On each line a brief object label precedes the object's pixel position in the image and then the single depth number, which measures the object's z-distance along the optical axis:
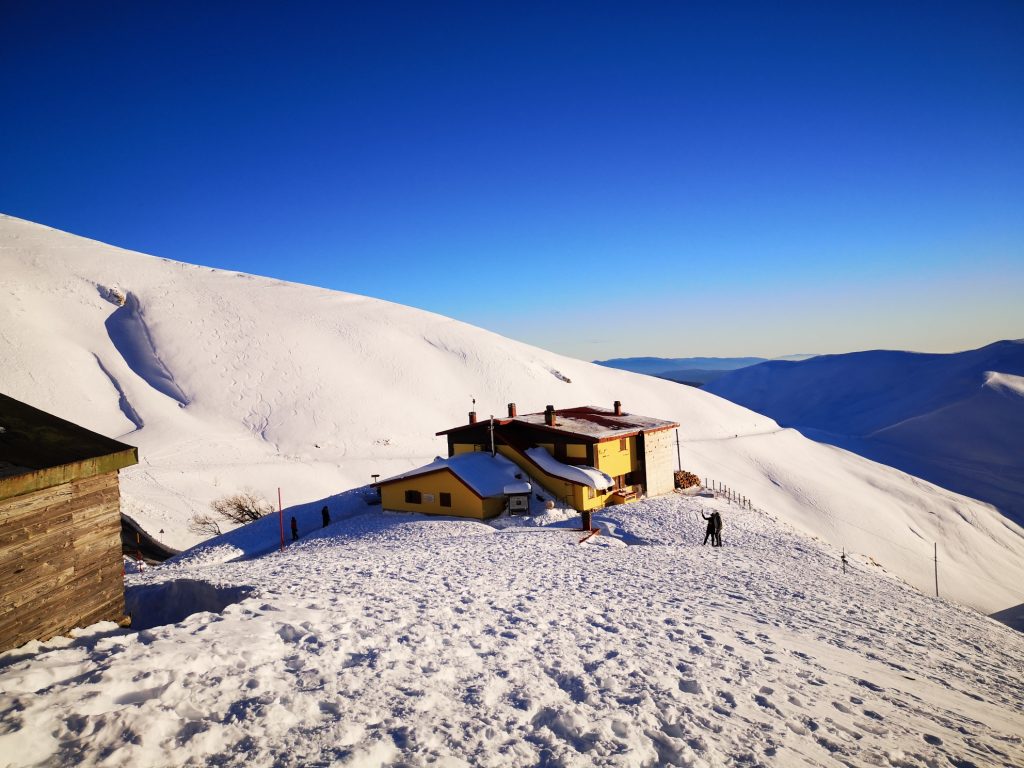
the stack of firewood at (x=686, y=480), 37.47
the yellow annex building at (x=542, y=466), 27.91
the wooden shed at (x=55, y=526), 7.29
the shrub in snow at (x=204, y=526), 34.44
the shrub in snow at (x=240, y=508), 37.69
